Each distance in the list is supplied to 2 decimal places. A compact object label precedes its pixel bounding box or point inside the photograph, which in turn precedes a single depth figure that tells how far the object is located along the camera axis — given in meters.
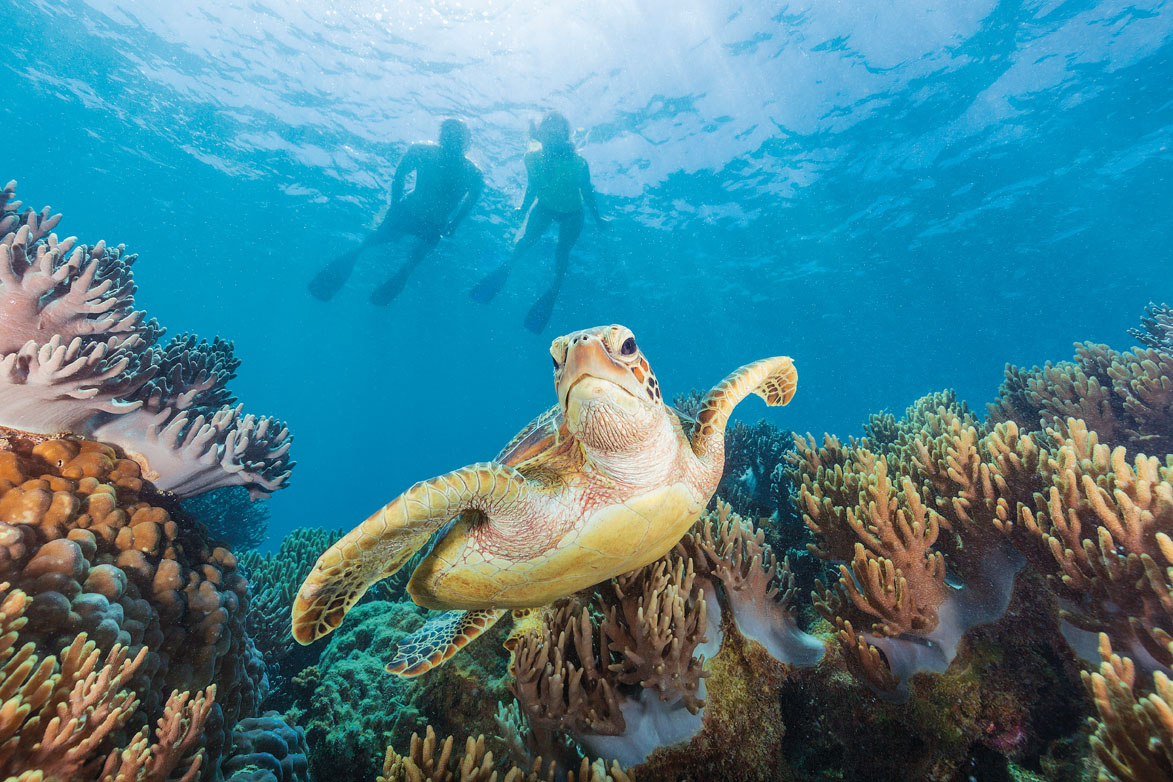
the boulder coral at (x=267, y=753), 0.80
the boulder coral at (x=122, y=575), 0.62
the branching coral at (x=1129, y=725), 0.39
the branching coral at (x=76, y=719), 0.44
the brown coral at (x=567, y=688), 0.71
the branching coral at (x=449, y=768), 0.60
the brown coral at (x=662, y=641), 0.72
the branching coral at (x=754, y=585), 0.82
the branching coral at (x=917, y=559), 0.70
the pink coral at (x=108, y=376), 0.79
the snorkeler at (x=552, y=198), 4.12
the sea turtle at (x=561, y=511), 0.67
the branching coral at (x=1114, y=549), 0.54
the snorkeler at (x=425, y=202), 4.29
